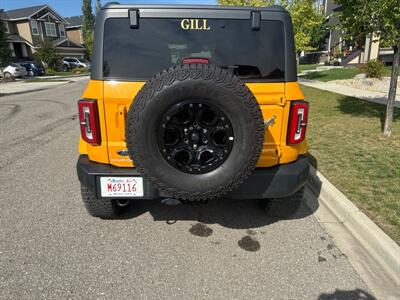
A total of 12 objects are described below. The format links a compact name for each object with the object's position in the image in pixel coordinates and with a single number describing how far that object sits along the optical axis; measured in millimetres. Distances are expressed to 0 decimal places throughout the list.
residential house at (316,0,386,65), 23281
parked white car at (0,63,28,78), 28141
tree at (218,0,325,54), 18281
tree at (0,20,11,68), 22531
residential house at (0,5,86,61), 41562
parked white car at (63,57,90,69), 40281
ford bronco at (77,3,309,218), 2307
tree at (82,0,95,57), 48269
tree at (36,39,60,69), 35375
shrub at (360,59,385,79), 15508
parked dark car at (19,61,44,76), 30641
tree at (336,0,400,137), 4797
